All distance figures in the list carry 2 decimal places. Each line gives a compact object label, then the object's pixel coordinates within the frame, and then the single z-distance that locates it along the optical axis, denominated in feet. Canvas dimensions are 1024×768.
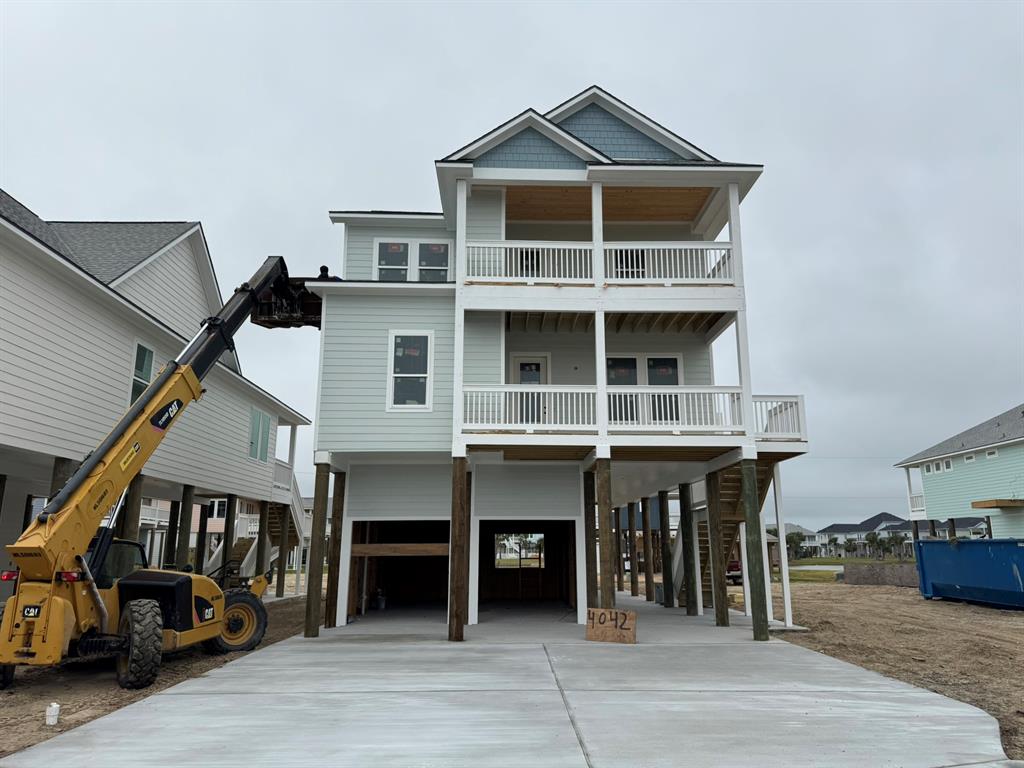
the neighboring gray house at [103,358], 36.83
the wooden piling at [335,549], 50.83
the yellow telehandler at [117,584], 25.71
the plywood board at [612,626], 40.50
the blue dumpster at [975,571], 65.21
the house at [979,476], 92.27
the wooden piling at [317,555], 43.52
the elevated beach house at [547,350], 44.73
